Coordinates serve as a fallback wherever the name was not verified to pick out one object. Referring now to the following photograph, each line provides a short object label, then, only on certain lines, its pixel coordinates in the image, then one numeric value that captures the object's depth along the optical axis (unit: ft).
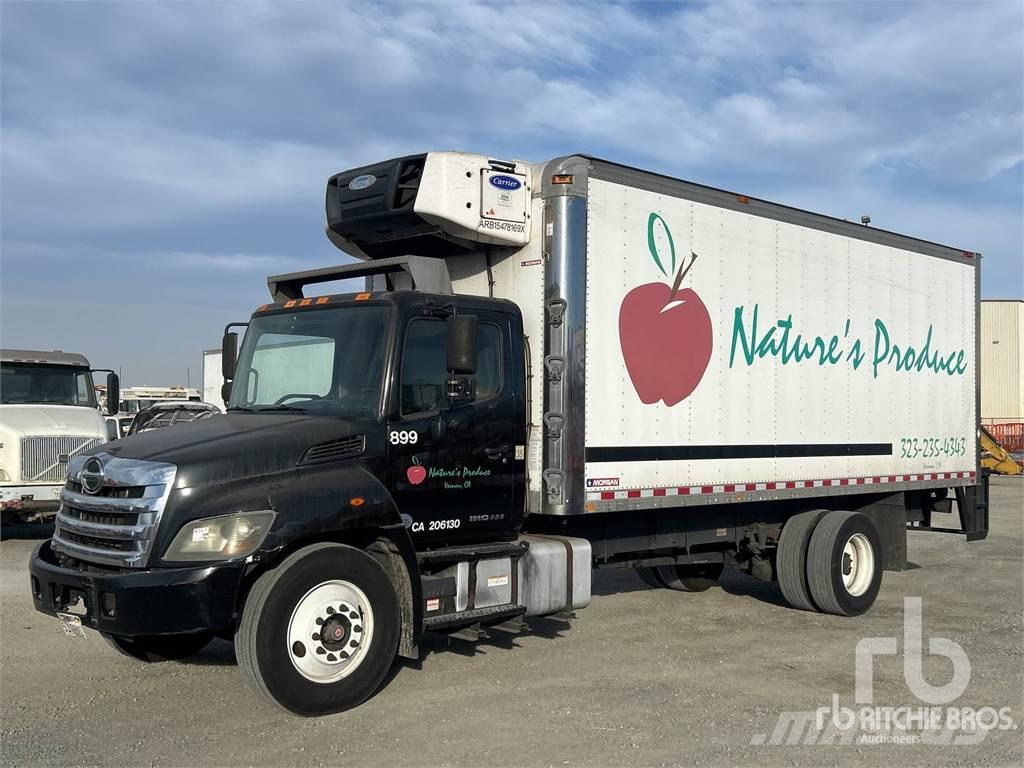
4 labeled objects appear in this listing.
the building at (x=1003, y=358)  153.38
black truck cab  19.07
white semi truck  46.47
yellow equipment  101.19
